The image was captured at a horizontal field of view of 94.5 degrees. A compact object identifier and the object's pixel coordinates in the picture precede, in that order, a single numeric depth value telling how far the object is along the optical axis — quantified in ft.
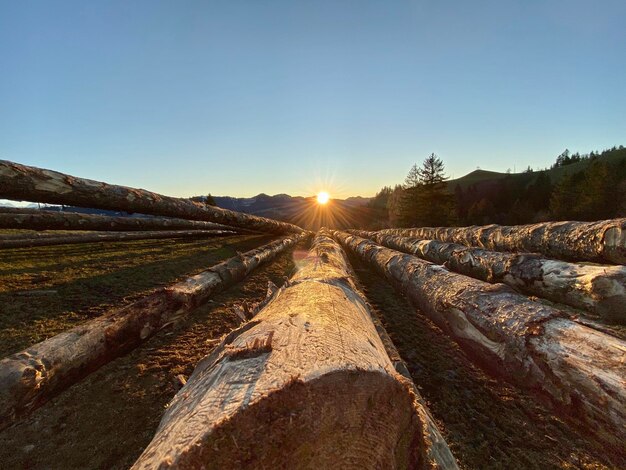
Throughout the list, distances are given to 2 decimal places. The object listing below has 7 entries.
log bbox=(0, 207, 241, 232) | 16.48
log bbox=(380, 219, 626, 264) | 11.50
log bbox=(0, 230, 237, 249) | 19.26
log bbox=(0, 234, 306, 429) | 5.24
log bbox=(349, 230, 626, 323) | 8.97
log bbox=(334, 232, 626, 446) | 4.97
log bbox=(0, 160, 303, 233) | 10.17
